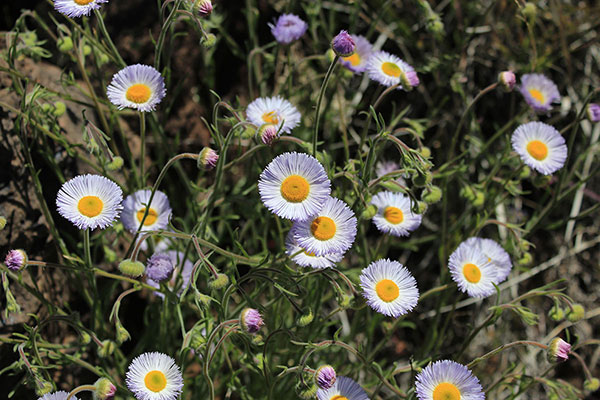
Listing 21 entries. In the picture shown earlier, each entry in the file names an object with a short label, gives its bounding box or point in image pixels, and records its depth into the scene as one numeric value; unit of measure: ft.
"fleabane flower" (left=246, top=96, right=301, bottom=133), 1.79
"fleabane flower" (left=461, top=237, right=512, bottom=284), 1.79
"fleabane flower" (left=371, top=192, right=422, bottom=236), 1.76
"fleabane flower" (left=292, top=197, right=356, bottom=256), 1.63
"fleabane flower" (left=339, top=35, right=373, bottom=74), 1.87
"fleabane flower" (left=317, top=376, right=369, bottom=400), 1.66
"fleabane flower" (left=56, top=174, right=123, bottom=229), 1.64
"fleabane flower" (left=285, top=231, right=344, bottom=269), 1.66
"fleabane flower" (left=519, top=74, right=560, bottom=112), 1.92
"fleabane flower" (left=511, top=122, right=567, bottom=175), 1.80
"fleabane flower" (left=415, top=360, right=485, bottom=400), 1.63
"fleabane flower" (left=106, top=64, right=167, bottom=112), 1.70
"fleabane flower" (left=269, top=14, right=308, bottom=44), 1.85
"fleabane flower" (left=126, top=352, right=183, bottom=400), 1.63
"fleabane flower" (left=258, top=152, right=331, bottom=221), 1.63
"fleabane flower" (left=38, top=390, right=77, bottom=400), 1.62
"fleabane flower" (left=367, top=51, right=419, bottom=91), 1.79
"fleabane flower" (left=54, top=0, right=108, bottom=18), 1.66
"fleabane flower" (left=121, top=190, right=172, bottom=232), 1.77
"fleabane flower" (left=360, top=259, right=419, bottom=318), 1.65
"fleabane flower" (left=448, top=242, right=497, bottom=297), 1.73
